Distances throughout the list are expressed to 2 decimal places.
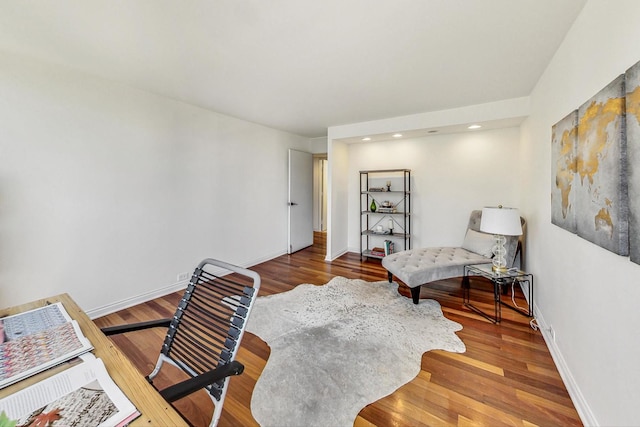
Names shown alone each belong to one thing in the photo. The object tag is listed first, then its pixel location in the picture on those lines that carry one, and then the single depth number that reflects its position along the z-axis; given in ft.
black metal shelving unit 15.03
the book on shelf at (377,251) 15.22
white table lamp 8.34
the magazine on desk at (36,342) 2.70
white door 16.78
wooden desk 2.19
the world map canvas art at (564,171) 5.42
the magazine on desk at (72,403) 2.09
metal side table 8.44
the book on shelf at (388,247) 15.07
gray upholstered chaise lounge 9.54
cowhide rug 5.21
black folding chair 3.00
